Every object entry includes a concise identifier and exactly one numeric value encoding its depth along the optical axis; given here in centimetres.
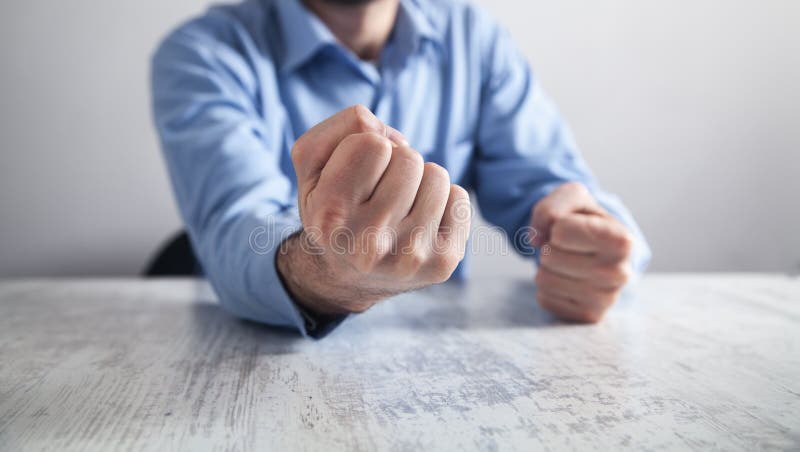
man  42
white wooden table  37
